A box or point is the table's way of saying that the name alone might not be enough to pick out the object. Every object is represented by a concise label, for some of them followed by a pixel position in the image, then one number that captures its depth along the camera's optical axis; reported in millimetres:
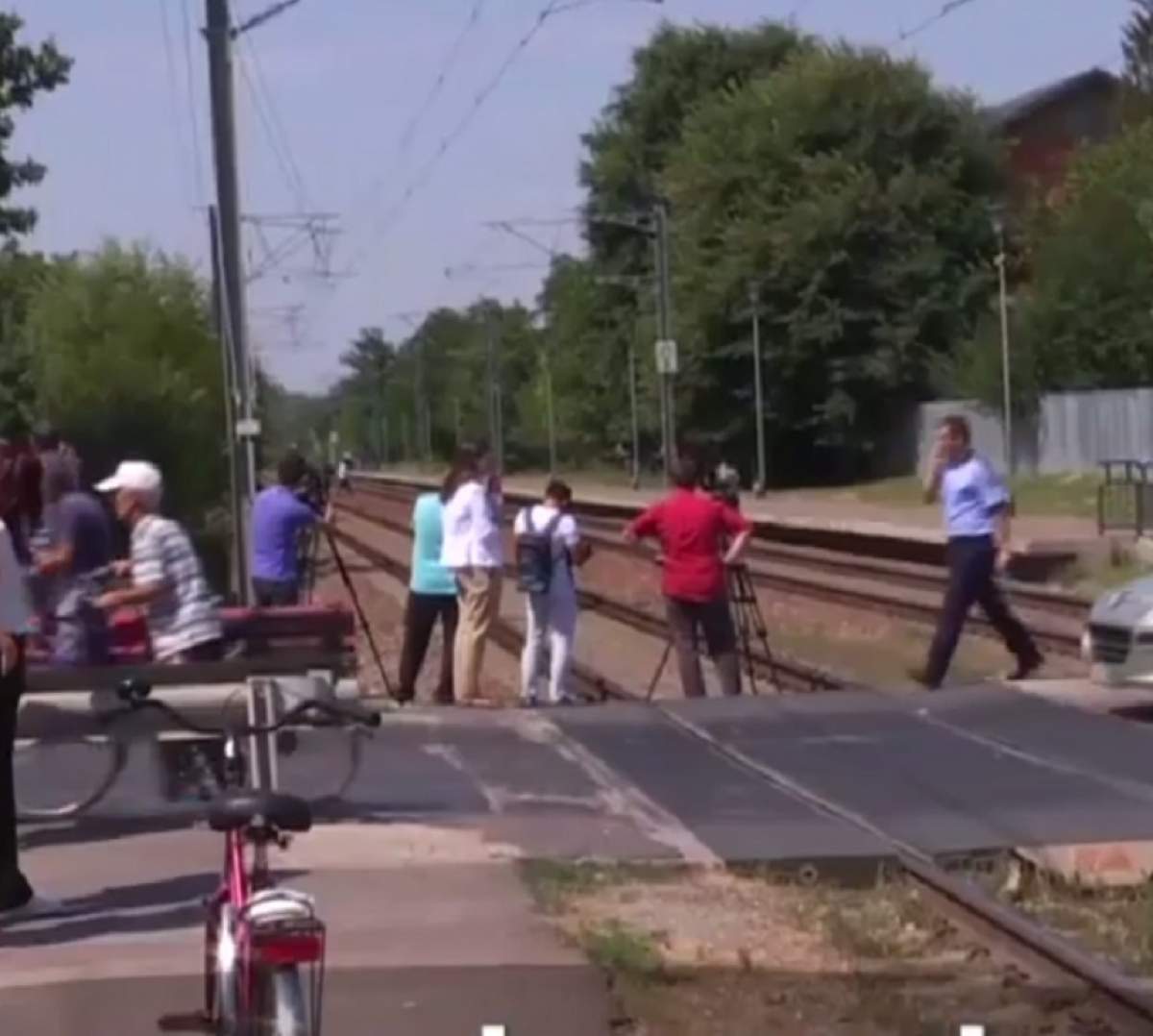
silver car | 19016
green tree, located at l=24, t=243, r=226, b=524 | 52125
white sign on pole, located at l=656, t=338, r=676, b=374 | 63656
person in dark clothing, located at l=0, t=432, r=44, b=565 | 17750
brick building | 121500
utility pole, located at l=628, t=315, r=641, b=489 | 97438
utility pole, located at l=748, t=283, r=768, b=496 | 85750
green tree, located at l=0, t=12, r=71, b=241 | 46000
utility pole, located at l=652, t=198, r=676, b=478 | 63131
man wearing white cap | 14117
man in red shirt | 21391
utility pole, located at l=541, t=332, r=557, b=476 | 112544
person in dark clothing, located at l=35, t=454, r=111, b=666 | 14695
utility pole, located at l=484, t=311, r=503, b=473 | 109156
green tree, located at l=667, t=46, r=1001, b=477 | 87250
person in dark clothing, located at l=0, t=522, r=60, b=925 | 11344
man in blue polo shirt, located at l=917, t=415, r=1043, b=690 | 21609
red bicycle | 7324
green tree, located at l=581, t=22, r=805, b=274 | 107312
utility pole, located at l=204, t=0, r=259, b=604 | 32125
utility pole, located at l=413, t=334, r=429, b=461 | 166125
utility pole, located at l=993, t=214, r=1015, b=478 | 76625
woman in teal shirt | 22203
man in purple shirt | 22438
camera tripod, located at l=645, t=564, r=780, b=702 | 26141
